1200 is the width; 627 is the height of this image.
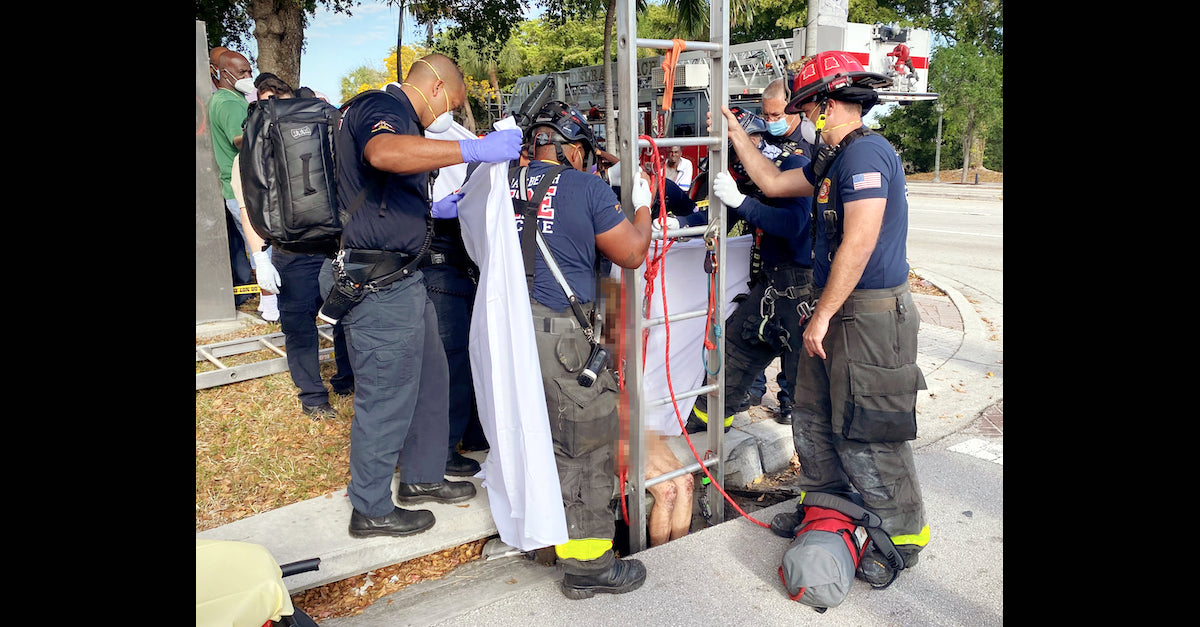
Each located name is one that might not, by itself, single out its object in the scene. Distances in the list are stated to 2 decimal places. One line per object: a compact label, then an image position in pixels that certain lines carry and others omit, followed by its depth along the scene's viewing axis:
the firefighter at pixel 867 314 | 2.96
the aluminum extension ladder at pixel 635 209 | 2.97
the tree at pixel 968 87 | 25.39
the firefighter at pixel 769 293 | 4.10
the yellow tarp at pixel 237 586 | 1.68
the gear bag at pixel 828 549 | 2.81
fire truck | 12.61
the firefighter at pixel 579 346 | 2.96
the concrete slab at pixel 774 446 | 4.51
